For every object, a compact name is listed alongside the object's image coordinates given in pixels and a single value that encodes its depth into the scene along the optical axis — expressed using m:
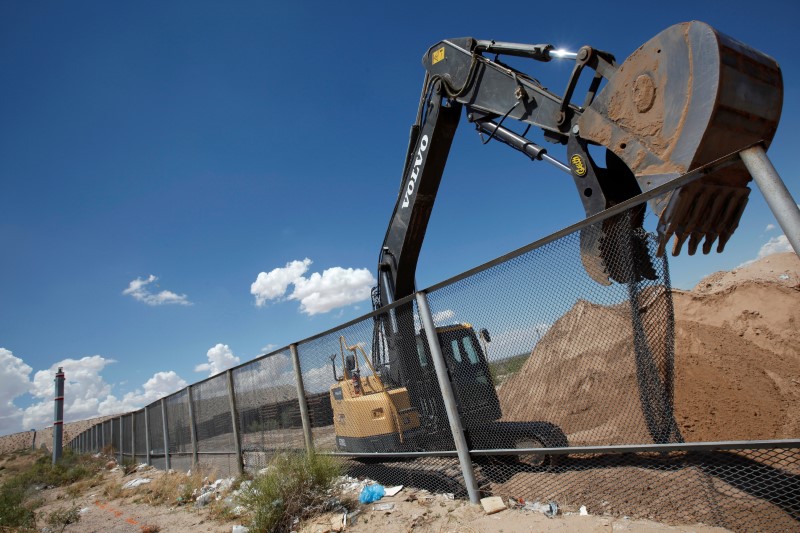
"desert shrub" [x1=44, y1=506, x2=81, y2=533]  6.91
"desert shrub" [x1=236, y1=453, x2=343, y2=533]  4.23
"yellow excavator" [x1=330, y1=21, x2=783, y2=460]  2.66
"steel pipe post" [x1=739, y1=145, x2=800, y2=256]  2.01
